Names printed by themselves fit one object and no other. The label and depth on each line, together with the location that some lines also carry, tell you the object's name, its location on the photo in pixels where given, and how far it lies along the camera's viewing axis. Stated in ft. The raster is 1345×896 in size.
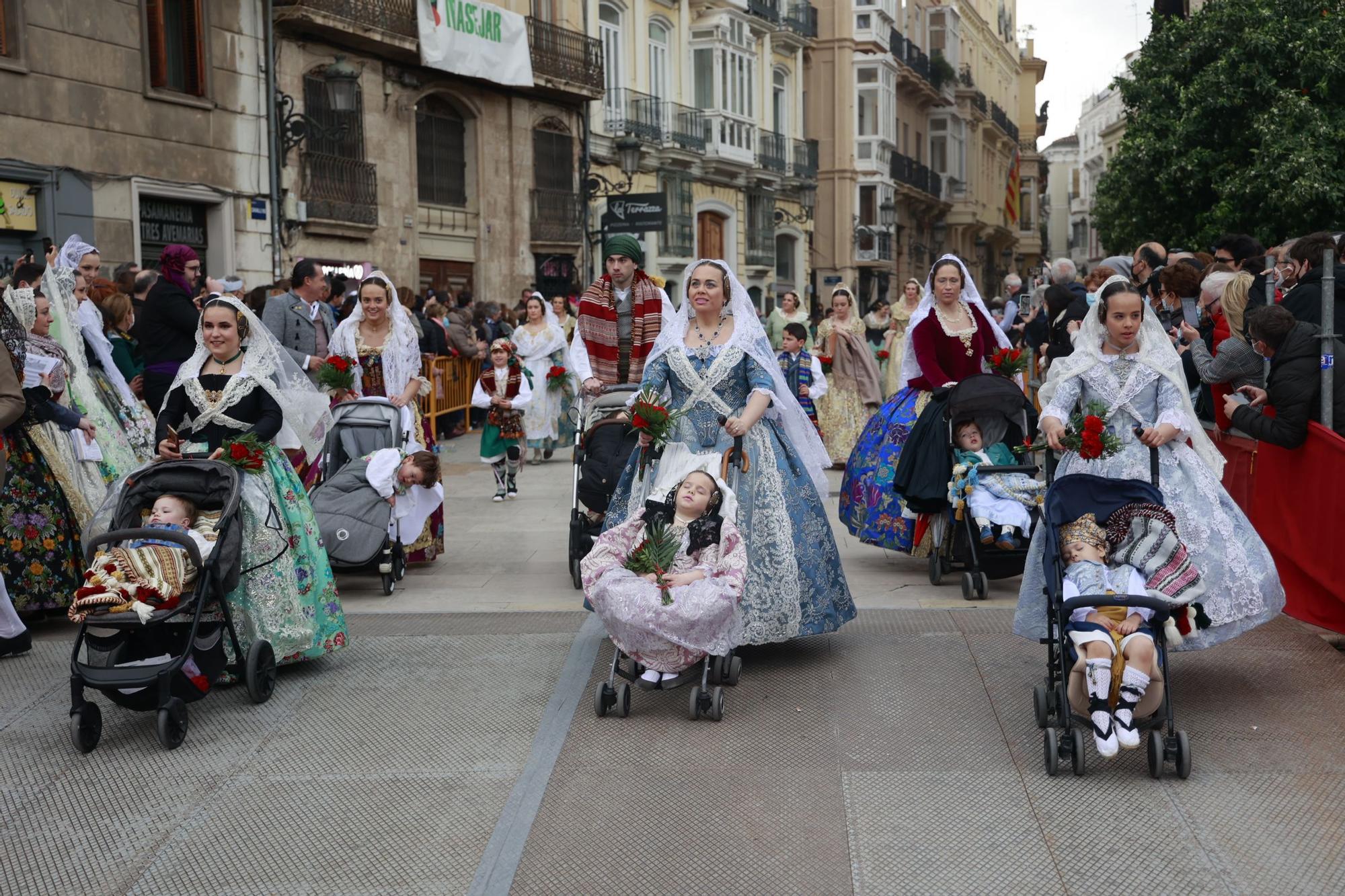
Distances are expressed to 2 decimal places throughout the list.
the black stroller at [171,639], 18.13
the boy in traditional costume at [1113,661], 16.26
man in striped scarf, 28.60
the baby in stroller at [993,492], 26.11
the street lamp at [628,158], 75.20
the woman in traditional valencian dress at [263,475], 20.84
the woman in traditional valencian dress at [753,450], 21.17
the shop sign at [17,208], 48.34
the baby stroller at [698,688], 19.21
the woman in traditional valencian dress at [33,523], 24.32
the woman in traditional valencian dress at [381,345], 30.42
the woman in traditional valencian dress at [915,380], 28.37
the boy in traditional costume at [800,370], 45.29
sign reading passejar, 72.79
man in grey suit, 32.86
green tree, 74.08
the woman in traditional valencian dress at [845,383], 49.11
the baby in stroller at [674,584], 18.78
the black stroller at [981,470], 26.45
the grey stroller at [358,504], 27.61
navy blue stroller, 16.53
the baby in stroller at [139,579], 18.01
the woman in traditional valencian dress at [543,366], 50.37
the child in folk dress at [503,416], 41.29
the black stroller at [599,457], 26.96
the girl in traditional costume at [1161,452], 18.30
